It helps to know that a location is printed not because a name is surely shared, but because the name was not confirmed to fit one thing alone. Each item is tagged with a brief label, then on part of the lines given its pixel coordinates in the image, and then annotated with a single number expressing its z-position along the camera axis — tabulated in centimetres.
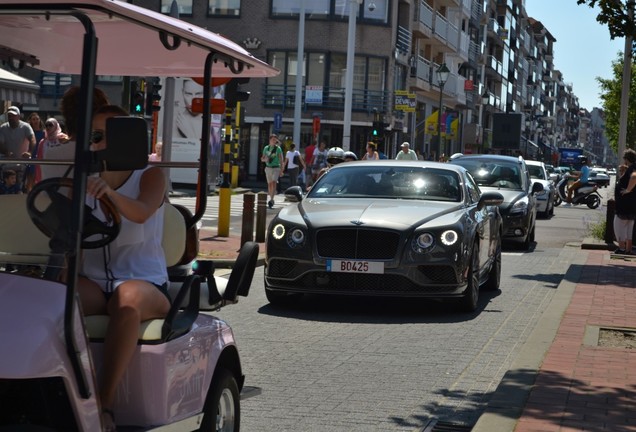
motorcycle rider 4556
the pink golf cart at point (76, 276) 408
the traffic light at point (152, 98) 2214
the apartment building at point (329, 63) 5662
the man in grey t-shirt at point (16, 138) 530
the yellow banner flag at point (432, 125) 5730
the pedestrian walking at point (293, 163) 3888
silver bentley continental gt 1151
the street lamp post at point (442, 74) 5256
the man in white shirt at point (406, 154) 2915
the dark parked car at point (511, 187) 2123
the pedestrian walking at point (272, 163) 3216
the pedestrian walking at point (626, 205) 1994
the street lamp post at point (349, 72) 4581
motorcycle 4547
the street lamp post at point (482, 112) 9864
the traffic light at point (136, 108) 2247
